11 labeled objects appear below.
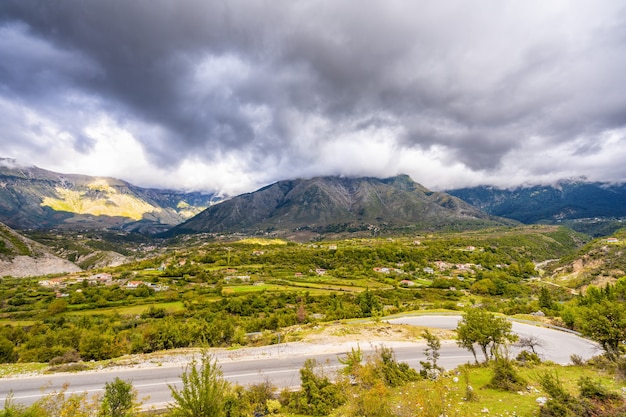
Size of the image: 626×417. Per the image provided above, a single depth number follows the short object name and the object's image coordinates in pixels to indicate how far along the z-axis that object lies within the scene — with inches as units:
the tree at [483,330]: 796.0
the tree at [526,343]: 1013.8
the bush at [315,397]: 592.1
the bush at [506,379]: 623.5
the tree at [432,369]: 774.5
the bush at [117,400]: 460.4
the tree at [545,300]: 2087.8
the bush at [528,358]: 868.0
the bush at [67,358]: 944.9
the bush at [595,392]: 466.6
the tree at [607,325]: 791.7
